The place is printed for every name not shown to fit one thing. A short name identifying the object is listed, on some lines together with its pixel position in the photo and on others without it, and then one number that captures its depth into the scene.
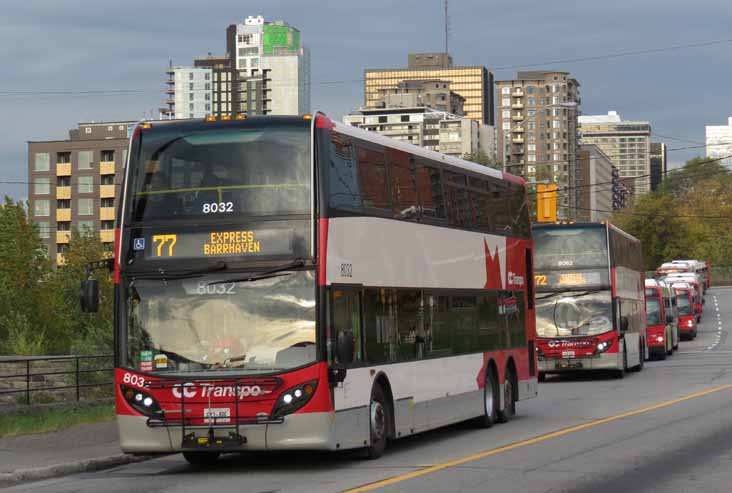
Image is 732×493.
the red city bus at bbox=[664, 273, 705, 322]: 76.96
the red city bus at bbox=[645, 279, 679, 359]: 50.03
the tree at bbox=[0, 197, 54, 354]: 58.51
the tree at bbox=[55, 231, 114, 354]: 35.03
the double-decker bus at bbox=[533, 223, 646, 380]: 34.88
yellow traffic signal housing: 45.87
